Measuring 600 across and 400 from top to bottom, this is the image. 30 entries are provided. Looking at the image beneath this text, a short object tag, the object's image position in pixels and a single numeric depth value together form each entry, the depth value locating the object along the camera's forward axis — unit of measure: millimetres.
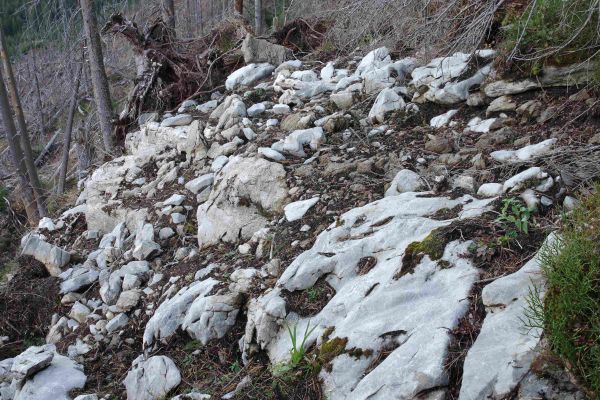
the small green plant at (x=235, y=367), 3230
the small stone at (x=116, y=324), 4188
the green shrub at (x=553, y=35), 4000
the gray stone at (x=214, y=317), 3488
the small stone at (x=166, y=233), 4953
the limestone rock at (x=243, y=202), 4430
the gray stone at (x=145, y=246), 4789
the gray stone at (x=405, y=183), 3834
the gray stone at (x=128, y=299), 4289
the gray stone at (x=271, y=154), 4820
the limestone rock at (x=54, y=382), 3586
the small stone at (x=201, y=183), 5266
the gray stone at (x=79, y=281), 4988
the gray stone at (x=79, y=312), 4582
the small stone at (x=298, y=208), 4094
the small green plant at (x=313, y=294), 3199
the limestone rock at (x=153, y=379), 3322
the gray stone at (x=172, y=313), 3733
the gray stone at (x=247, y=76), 6973
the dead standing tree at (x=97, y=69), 8109
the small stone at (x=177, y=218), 5032
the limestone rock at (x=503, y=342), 2078
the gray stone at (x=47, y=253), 5414
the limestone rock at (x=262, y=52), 7406
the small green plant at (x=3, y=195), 16036
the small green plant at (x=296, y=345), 2816
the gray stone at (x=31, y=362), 3701
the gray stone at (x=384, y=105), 5082
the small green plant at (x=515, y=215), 2782
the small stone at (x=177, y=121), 6465
